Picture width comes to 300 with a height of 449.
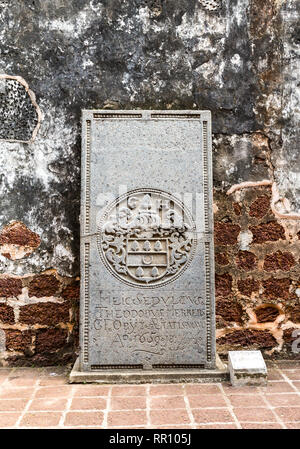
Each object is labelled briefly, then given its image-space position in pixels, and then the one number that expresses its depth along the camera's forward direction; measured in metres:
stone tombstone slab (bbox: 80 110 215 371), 2.89
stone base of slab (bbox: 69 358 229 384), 2.79
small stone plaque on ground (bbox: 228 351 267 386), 2.71
